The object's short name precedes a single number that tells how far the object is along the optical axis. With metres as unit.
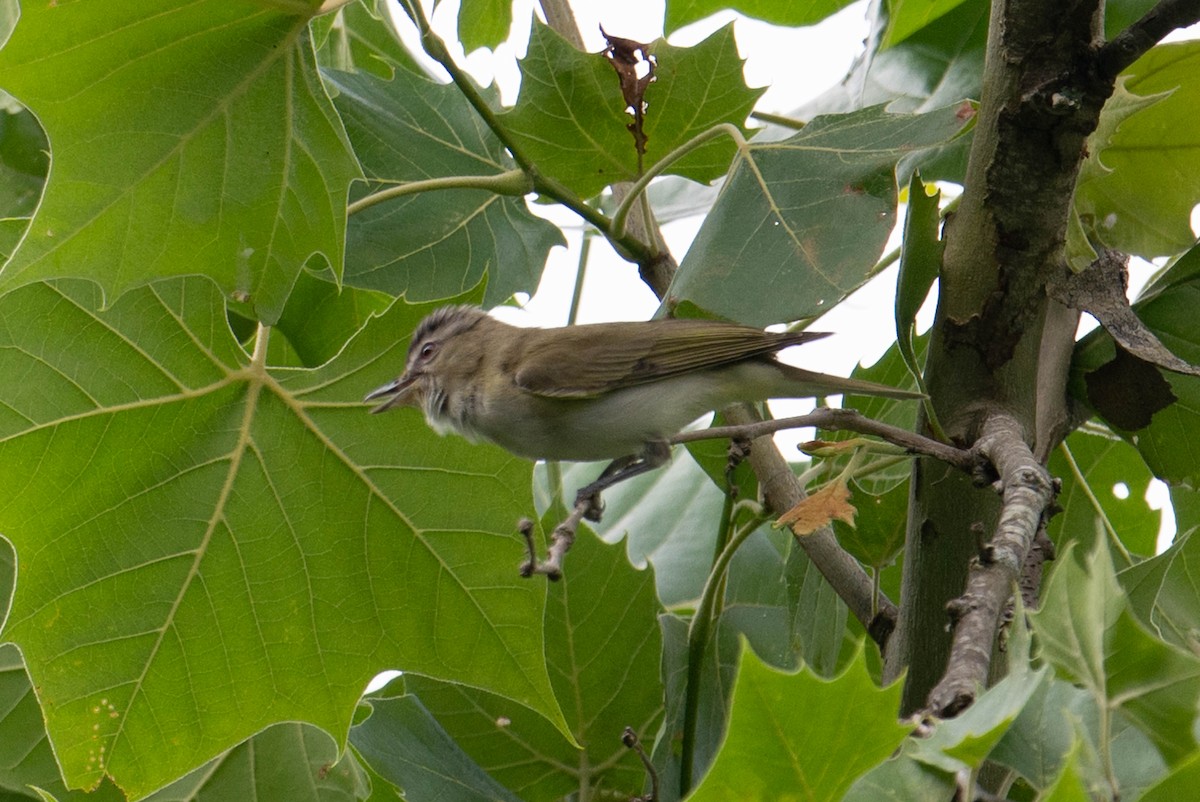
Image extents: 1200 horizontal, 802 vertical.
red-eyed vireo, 5.82
